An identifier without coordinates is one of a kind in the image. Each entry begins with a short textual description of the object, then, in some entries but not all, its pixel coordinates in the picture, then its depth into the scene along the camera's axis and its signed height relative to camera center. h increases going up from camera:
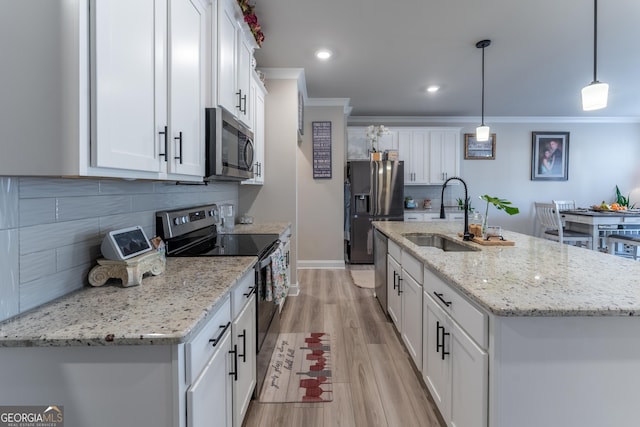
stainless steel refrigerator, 5.27 +0.14
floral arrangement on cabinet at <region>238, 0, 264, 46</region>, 2.27 +1.33
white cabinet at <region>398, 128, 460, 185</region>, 5.86 +0.93
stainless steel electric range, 1.88 -0.27
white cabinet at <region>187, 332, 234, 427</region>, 0.95 -0.62
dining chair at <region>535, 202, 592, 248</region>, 5.01 -0.34
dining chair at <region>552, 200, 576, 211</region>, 5.87 +0.04
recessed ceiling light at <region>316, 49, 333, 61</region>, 3.33 +1.53
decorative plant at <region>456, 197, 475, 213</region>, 5.93 +0.03
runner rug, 1.96 -1.11
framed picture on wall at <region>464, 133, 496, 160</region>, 6.22 +1.08
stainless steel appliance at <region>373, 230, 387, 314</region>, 3.09 -0.60
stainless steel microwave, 1.76 +0.34
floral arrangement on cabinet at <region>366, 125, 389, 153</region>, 5.39 +1.17
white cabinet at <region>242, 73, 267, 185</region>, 2.95 +0.77
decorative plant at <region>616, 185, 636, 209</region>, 6.05 +0.13
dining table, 4.75 -0.22
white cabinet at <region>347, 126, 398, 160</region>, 5.70 +1.04
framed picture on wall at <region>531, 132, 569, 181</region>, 6.25 +0.95
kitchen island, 1.08 -0.48
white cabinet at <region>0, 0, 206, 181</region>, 0.85 +0.31
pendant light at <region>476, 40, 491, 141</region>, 3.51 +0.77
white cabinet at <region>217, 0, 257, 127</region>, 1.88 +0.92
